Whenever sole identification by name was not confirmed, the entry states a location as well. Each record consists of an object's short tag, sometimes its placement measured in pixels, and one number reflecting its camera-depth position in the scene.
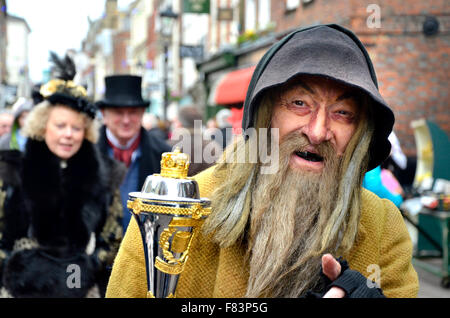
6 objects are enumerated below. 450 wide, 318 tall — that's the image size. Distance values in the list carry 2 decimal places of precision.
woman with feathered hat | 4.20
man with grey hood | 2.03
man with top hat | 5.80
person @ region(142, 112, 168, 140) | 10.34
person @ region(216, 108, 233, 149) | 6.80
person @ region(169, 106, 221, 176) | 4.11
